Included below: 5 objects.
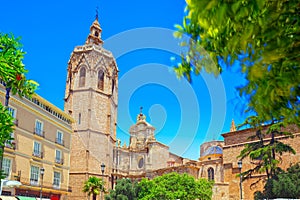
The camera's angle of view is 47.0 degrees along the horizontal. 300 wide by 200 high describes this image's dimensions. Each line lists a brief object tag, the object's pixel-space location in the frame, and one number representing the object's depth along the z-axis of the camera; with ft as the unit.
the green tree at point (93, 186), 115.03
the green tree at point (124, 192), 129.39
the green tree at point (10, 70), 33.17
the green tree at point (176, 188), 125.80
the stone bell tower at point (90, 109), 159.53
